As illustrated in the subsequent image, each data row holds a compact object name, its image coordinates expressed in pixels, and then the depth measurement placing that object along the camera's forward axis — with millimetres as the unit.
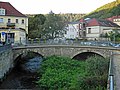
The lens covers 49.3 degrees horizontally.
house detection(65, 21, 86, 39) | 41508
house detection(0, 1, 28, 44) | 24972
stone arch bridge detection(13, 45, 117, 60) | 21248
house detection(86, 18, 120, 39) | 37828
